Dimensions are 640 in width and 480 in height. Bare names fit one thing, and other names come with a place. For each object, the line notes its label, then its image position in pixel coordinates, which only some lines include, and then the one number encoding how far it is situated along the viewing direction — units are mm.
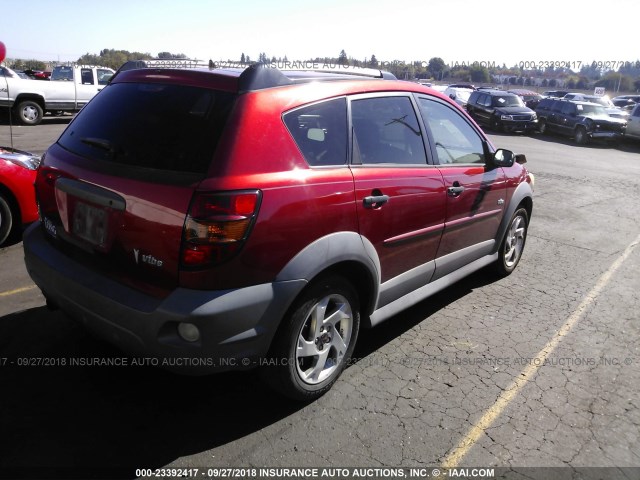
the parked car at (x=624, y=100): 36681
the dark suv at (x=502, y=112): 21969
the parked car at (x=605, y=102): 21891
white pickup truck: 16016
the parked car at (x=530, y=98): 33844
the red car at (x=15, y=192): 4961
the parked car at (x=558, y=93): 42125
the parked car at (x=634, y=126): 19938
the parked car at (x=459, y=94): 27022
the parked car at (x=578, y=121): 20125
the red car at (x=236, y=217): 2404
